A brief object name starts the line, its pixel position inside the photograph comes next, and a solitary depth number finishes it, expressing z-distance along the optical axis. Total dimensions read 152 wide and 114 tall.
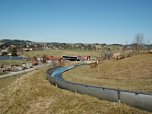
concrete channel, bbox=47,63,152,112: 10.09
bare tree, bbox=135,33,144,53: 67.60
